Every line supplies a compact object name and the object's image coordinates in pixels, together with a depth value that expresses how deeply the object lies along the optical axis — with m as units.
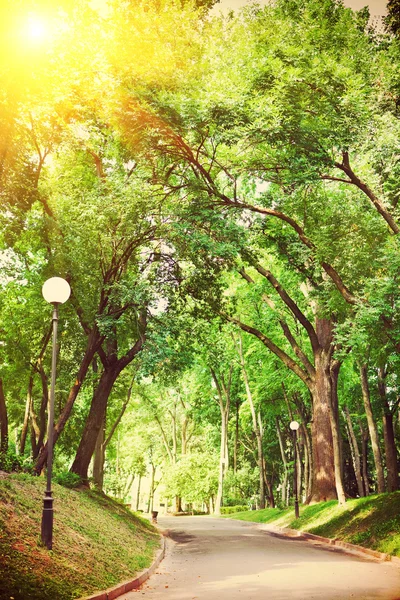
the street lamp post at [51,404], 8.37
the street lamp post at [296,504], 22.05
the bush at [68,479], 16.28
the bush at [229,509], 37.22
